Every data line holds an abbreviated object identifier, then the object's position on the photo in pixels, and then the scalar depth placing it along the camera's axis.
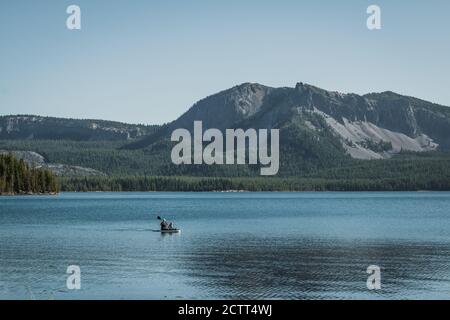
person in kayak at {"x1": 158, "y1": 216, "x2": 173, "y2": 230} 98.84
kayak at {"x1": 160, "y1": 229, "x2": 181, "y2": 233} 98.45
